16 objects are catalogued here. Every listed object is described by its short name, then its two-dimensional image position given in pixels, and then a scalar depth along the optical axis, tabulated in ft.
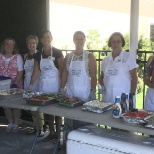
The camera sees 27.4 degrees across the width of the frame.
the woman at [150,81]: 10.31
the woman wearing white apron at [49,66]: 12.75
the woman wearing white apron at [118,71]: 11.02
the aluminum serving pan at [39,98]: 10.14
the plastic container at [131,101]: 9.13
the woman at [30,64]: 13.96
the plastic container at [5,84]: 13.02
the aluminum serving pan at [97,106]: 9.18
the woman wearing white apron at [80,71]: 11.78
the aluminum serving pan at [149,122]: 7.73
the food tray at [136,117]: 8.06
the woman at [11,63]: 14.39
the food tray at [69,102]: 9.80
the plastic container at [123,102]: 8.90
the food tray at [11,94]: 11.25
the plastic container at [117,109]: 8.57
